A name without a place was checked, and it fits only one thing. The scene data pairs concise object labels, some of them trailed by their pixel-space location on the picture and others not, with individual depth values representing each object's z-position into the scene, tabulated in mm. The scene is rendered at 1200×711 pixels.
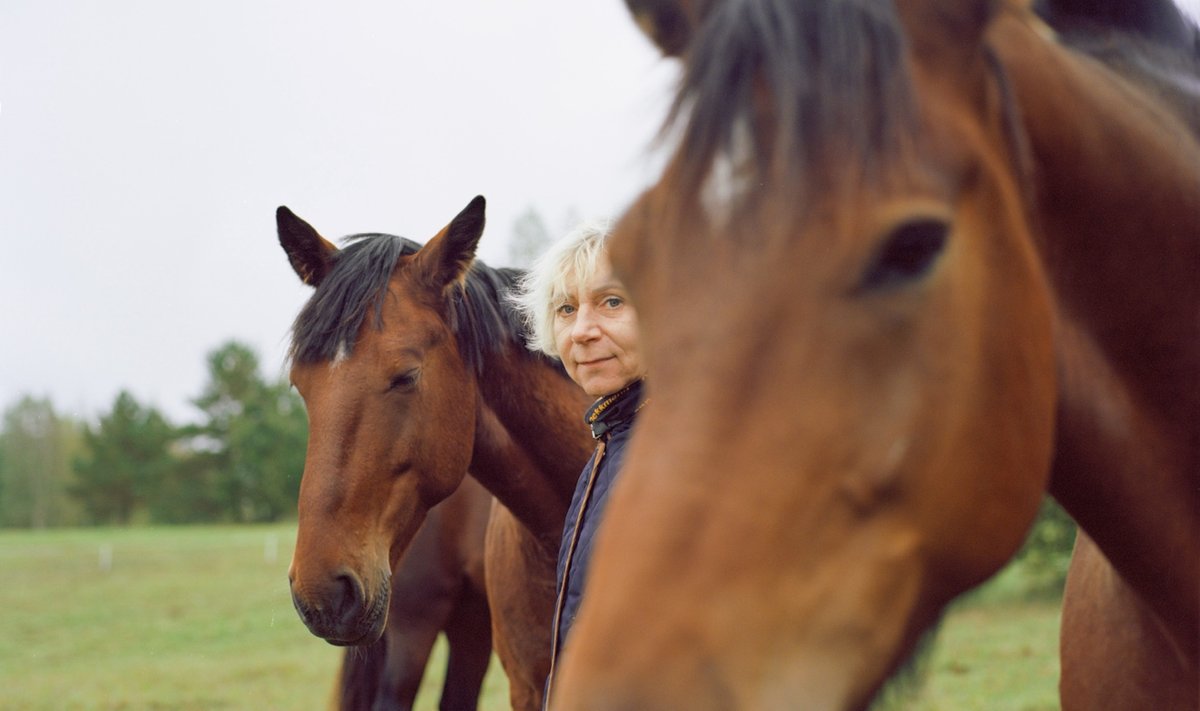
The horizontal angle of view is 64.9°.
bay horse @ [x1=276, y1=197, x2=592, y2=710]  3494
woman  2713
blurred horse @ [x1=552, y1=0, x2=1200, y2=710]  1062
